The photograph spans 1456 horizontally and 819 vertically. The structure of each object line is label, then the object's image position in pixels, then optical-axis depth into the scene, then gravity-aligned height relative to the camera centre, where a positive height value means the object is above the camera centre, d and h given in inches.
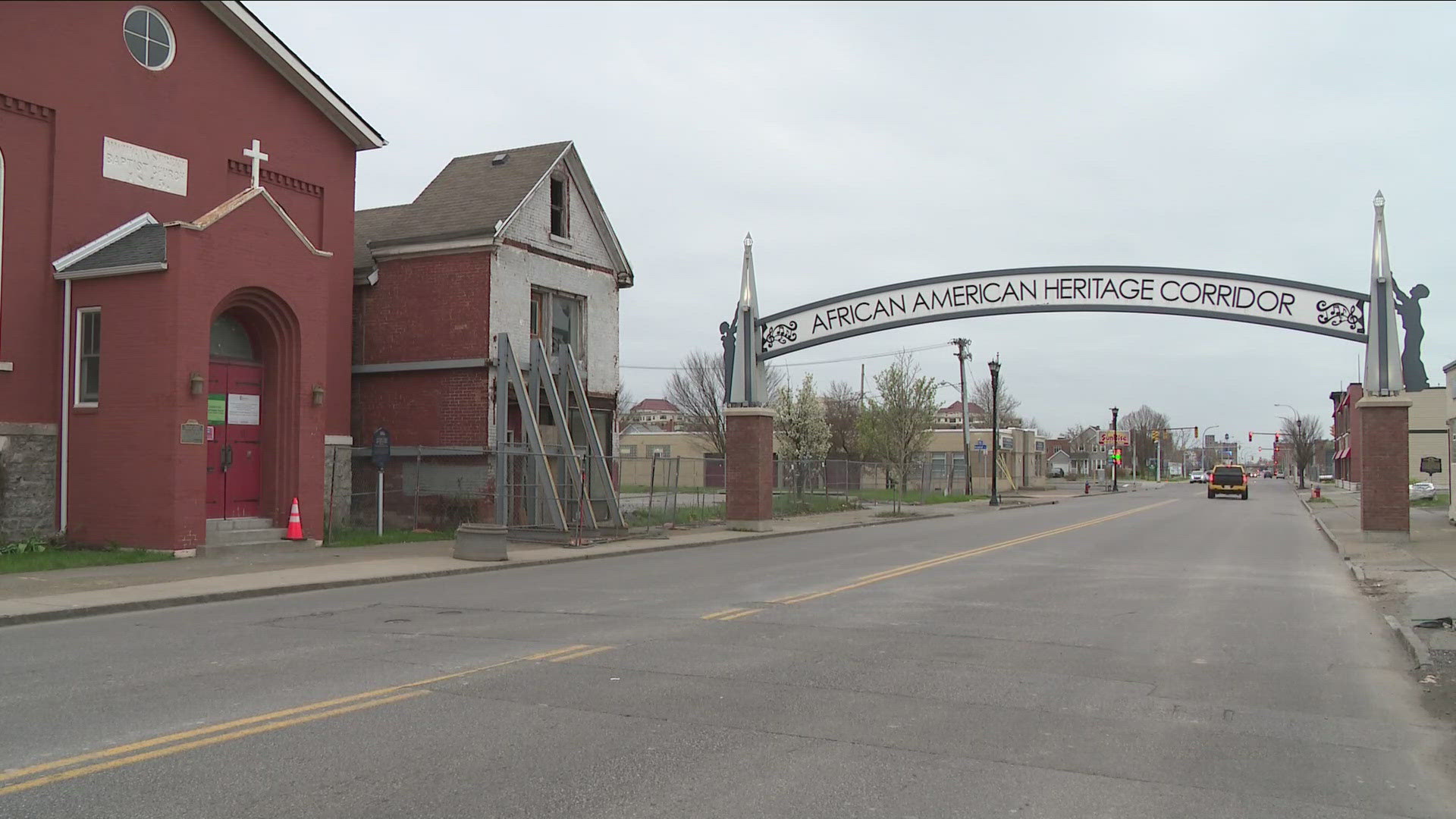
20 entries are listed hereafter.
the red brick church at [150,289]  655.8 +102.3
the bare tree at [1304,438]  3356.3 +67.4
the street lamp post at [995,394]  1868.8 +104.2
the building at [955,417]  3555.6 +131.2
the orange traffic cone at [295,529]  737.6 -59.4
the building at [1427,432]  2283.5 +50.8
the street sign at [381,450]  873.5 -3.9
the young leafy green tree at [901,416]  1964.8 +65.5
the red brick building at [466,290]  923.4 +144.1
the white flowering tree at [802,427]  2119.8 +46.0
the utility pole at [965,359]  2159.2 +202.5
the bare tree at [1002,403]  3772.1 +176.3
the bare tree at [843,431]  2610.7 +46.1
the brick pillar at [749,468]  1106.1 -20.1
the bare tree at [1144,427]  5354.3 +148.2
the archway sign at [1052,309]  896.3 +138.8
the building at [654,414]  4375.7 +157.1
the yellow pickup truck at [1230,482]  2283.5 -61.6
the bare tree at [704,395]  2418.8 +128.2
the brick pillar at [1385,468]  860.6 -10.7
